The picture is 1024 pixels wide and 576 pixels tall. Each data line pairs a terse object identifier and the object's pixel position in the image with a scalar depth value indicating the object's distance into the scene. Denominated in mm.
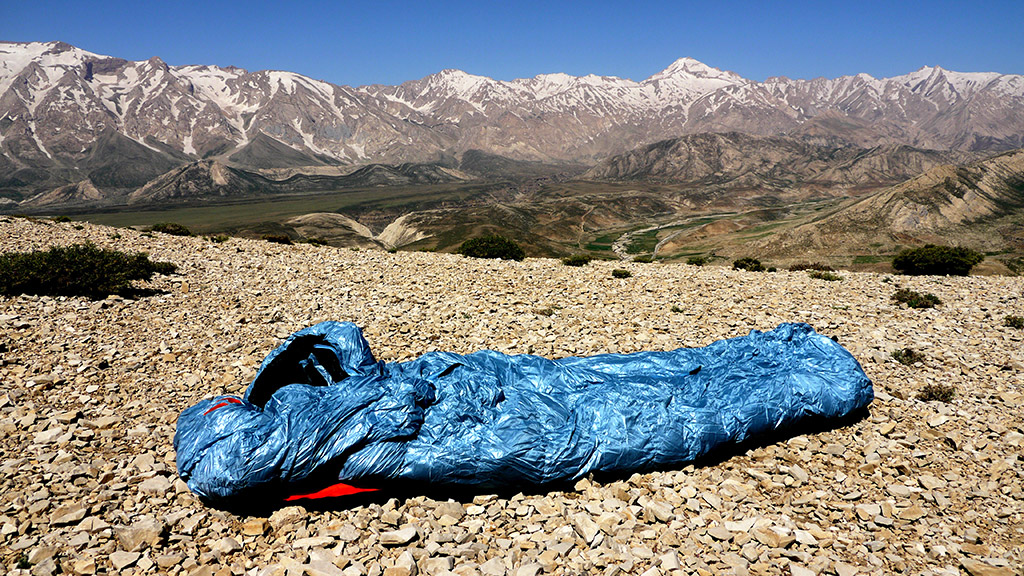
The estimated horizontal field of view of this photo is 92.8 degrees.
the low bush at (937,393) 8688
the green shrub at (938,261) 19922
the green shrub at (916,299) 14039
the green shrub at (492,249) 24381
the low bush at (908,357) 10258
